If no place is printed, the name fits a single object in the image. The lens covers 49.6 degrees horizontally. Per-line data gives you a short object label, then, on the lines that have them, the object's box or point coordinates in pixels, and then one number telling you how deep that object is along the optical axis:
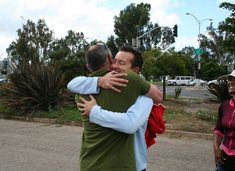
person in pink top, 2.20
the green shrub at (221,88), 7.64
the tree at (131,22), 48.24
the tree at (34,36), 28.38
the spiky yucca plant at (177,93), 13.15
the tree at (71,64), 11.19
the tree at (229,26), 8.07
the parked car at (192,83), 40.09
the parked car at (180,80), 44.06
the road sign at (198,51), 32.15
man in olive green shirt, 1.60
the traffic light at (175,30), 23.97
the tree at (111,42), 47.43
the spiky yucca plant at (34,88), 9.47
